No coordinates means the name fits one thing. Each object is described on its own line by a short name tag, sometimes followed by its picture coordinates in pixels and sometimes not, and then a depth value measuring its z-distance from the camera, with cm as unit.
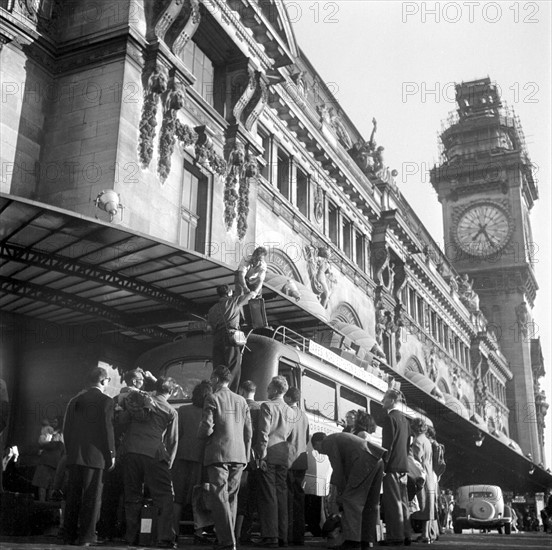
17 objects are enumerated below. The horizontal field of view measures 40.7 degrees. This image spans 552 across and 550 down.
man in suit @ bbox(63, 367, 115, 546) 801
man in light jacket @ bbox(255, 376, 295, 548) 912
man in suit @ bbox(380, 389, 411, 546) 1059
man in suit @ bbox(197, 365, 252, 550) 810
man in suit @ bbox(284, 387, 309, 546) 986
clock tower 7525
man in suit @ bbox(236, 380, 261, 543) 955
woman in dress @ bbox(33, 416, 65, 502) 1215
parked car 2506
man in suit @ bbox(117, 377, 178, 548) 841
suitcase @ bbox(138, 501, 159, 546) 857
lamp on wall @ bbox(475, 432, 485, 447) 3482
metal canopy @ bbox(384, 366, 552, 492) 3075
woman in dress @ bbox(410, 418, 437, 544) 1251
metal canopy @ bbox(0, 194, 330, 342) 1233
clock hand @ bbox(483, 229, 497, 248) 7675
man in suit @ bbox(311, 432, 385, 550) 941
